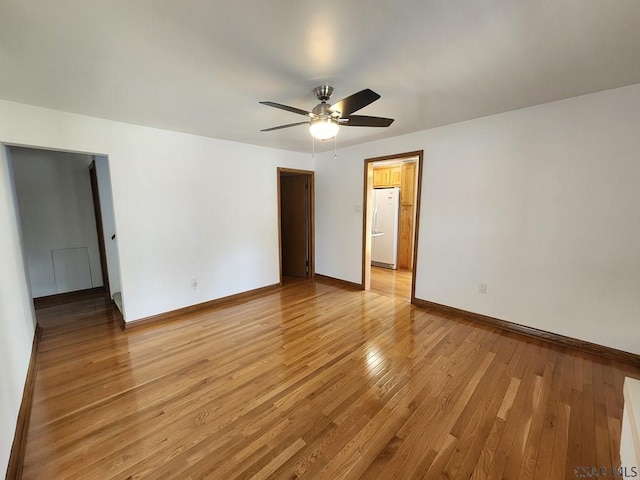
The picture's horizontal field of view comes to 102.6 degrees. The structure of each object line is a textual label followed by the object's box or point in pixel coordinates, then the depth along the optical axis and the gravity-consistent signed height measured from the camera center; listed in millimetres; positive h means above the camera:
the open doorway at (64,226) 3633 -268
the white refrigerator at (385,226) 5561 -425
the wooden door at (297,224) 4836 -326
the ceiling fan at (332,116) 1787 +703
